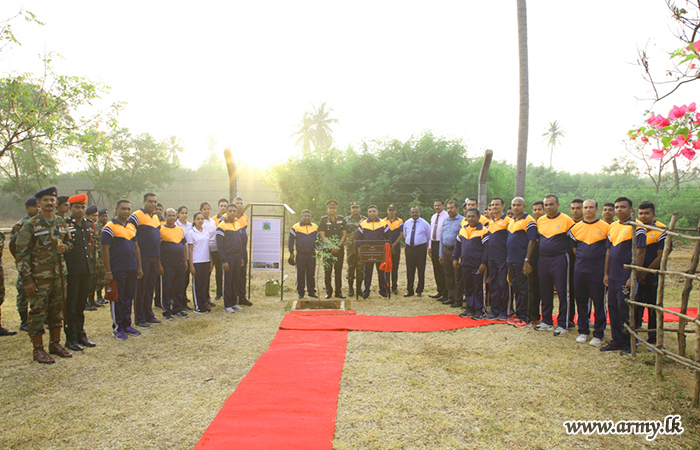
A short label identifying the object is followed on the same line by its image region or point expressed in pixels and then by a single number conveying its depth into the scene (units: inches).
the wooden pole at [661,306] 156.7
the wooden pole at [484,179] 347.9
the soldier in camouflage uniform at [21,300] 227.9
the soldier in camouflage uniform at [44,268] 175.5
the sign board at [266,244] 306.2
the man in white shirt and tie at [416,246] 332.2
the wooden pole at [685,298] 145.7
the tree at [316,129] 1868.8
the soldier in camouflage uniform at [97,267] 271.6
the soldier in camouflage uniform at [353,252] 331.3
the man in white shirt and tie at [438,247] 326.0
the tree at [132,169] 1127.6
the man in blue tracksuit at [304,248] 310.3
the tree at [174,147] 1971.7
